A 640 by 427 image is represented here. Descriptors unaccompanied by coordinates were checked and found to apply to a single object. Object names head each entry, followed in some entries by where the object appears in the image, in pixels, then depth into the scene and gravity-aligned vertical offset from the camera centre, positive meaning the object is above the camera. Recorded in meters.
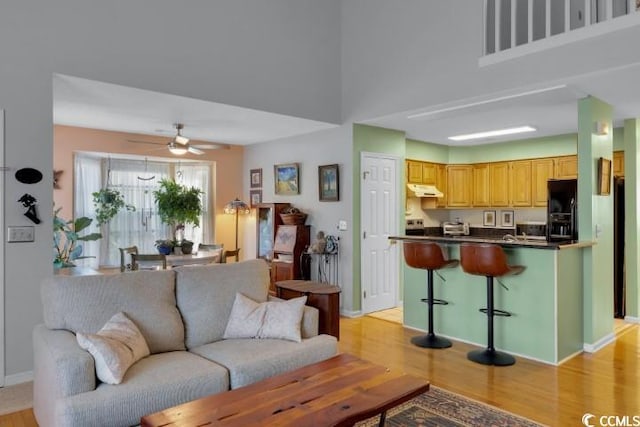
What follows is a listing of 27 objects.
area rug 2.75 -1.32
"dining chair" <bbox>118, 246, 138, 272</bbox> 5.16 -0.48
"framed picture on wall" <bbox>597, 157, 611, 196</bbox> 4.29 +0.36
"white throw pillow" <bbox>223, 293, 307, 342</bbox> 3.01 -0.74
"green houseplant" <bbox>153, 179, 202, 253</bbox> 5.33 +0.12
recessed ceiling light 5.88 +1.13
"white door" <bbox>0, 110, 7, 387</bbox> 3.40 -0.21
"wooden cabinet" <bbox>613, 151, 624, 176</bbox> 5.55 +0.63
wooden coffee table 1.85 -0.87
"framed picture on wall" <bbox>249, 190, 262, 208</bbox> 7.20 +0.27
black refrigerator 4.84 +0.08
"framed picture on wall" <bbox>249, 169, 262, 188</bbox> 7.23 +0.60
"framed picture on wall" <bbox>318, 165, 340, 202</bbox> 5.77 +0.40
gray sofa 2.15 -0.81
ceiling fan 5.16 +0.80
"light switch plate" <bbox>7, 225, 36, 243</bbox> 3.46 -0.16
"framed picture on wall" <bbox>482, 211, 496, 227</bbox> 7.43 -0.10
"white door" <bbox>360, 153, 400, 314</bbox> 5.75 -0.21
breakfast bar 3.89 -0.84
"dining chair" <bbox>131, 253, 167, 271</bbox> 4.80 -0.51
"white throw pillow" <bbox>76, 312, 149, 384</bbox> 2.23 -0.72
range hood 6.78 +0.35
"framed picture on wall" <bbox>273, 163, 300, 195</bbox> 6.46 +0.53
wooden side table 3.39 -0.71
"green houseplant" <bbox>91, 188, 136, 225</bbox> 6.23 +0.14
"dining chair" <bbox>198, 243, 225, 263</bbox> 6.07 -0.48
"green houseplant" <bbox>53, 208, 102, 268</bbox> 4.58 -0.29
